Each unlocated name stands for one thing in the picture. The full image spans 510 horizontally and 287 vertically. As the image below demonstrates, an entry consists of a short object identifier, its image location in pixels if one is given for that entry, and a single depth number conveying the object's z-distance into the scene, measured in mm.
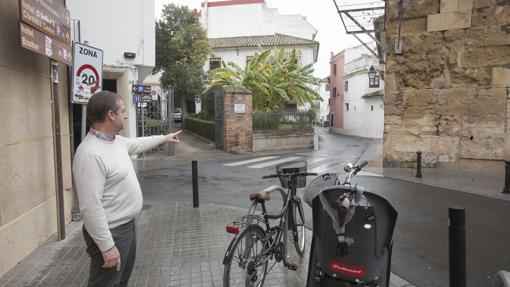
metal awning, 14727
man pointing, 2535
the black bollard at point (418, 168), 10492
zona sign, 5543
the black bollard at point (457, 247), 3025
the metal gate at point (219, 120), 17844
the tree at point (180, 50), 30812
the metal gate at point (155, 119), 16203
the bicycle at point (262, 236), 3377
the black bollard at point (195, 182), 7086
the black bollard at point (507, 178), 8352
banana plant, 22875
